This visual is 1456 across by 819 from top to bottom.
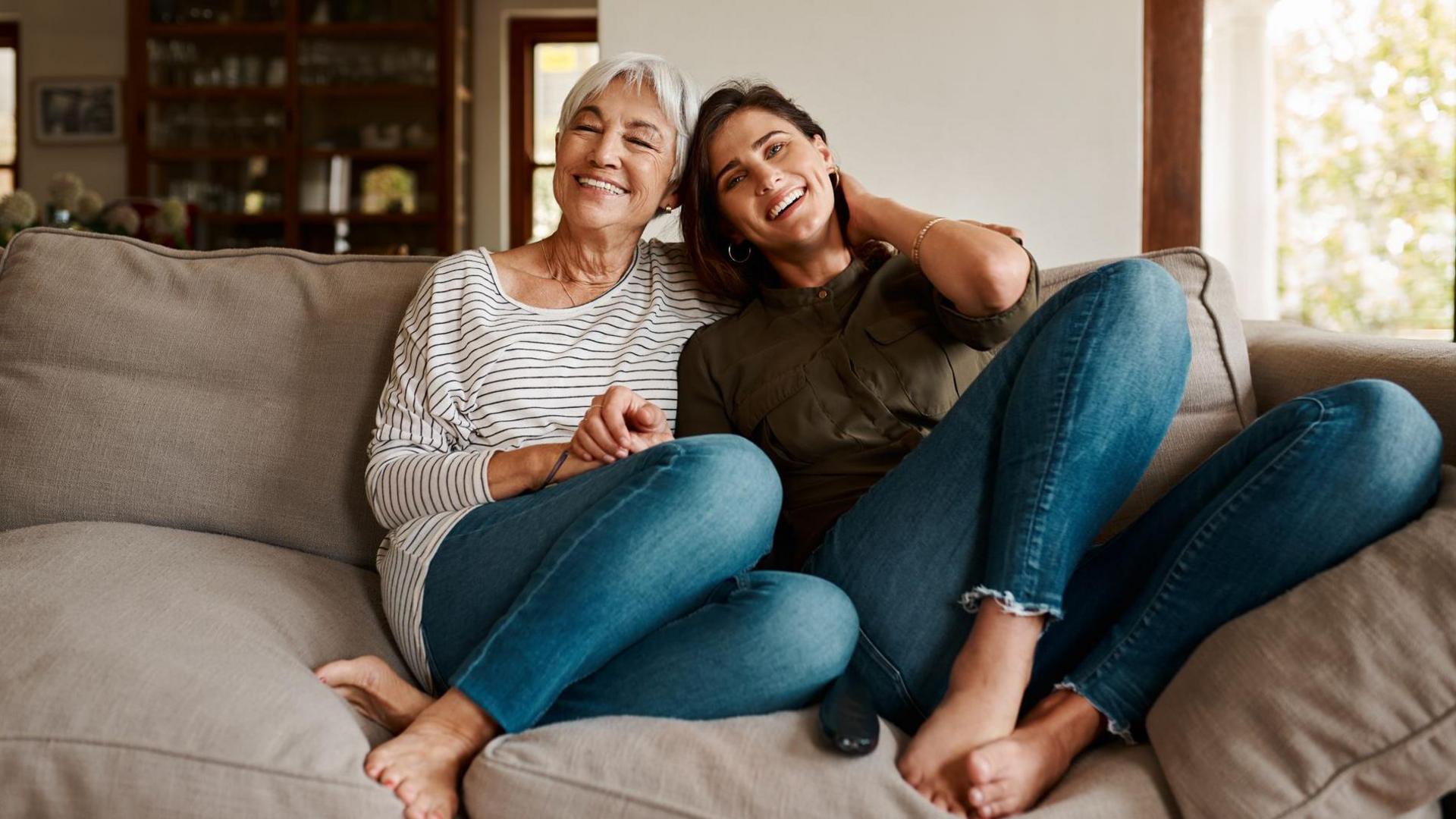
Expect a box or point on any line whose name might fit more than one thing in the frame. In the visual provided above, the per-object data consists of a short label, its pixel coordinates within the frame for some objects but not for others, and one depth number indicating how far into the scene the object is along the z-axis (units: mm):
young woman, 1041
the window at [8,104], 6133
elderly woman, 1087
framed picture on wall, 5973
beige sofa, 951
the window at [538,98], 5980
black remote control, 998
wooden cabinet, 5480
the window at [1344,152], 5660
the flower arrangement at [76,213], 2453
